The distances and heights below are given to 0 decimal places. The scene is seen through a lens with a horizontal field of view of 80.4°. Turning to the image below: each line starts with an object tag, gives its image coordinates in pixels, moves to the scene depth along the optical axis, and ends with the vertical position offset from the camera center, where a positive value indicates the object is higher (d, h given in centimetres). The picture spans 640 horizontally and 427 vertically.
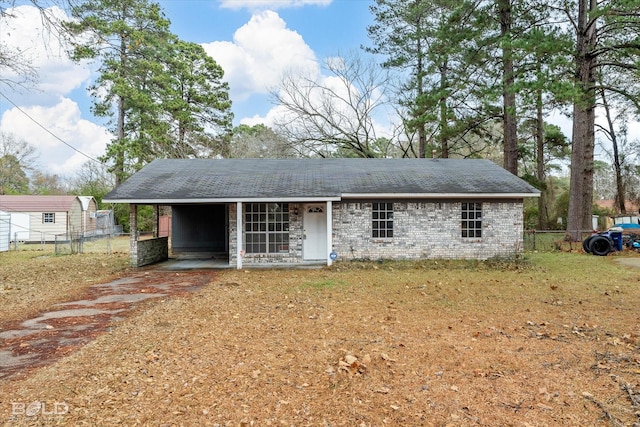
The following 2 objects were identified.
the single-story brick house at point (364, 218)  1215 -6
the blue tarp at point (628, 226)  1644 -51
